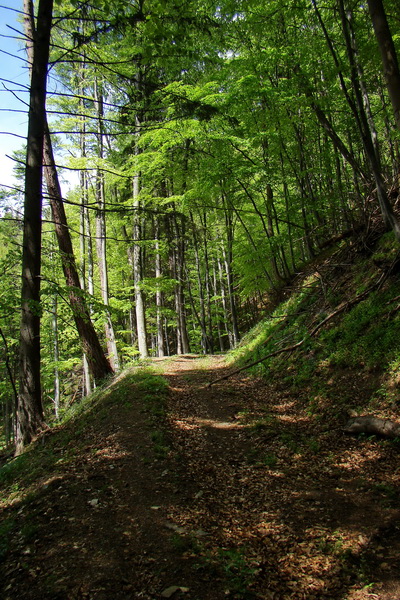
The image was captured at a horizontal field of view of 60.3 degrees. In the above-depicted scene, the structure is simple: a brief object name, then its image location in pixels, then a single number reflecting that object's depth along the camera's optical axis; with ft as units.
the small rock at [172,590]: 8.30
